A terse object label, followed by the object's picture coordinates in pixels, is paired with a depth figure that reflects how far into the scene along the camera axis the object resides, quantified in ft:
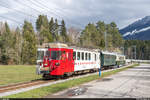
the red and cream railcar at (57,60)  58.13
